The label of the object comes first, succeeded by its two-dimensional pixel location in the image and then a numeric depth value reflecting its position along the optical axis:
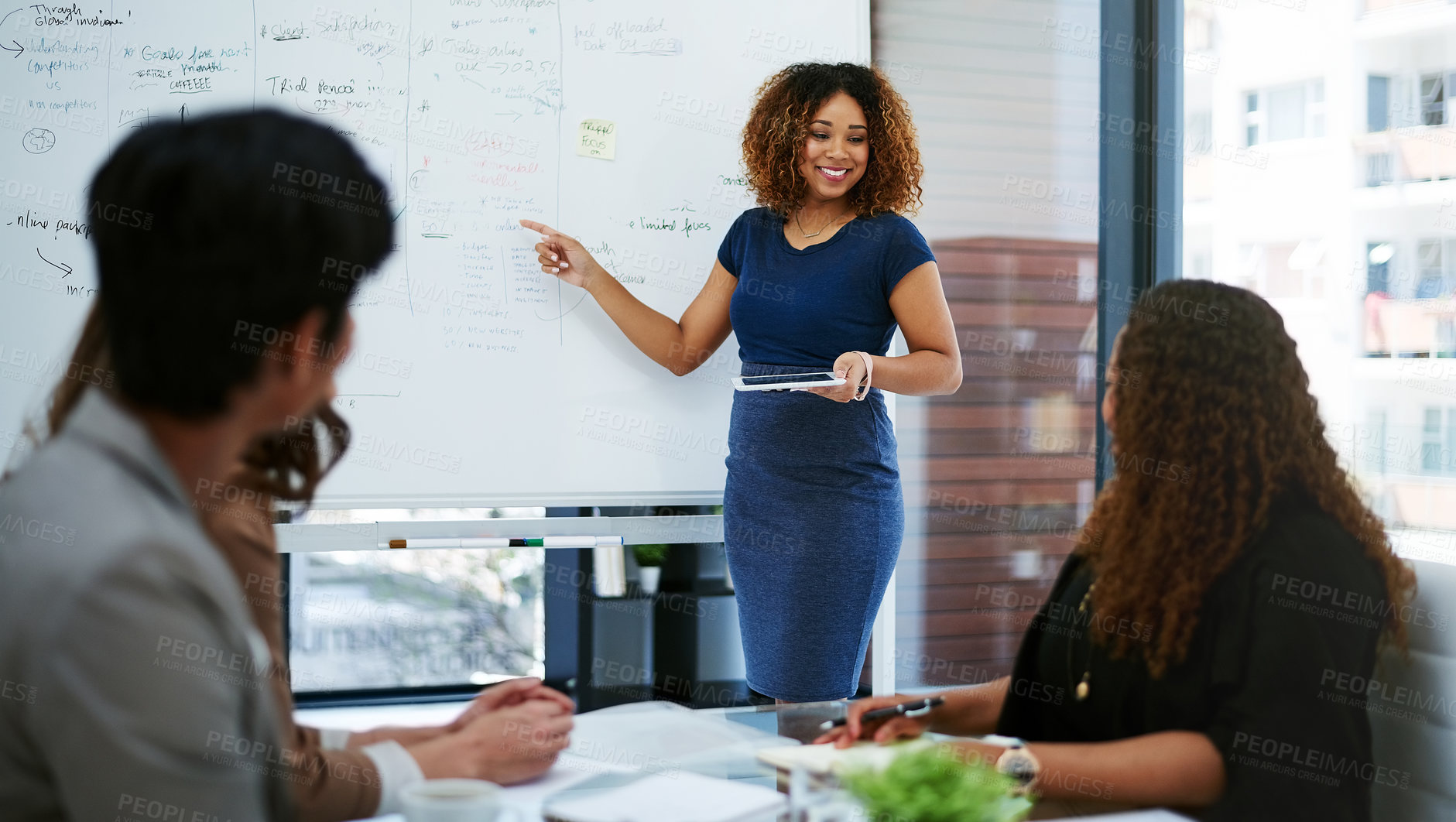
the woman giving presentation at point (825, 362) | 2.04
